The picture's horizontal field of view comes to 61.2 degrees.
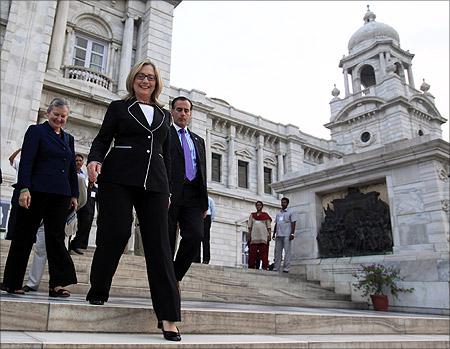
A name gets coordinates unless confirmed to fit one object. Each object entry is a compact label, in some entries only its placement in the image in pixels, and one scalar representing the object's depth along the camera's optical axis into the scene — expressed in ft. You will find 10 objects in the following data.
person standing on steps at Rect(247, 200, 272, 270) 31.60
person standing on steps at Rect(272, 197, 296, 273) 30.22
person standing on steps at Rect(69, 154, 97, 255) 21.84
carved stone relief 26.32
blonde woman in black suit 8.63
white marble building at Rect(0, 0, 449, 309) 24.93
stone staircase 7.68
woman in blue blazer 11.75
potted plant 23.65
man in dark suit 11.41
